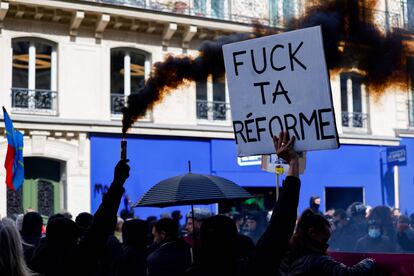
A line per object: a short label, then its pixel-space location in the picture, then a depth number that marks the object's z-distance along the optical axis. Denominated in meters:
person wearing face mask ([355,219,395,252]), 9.17
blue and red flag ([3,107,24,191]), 12.56
